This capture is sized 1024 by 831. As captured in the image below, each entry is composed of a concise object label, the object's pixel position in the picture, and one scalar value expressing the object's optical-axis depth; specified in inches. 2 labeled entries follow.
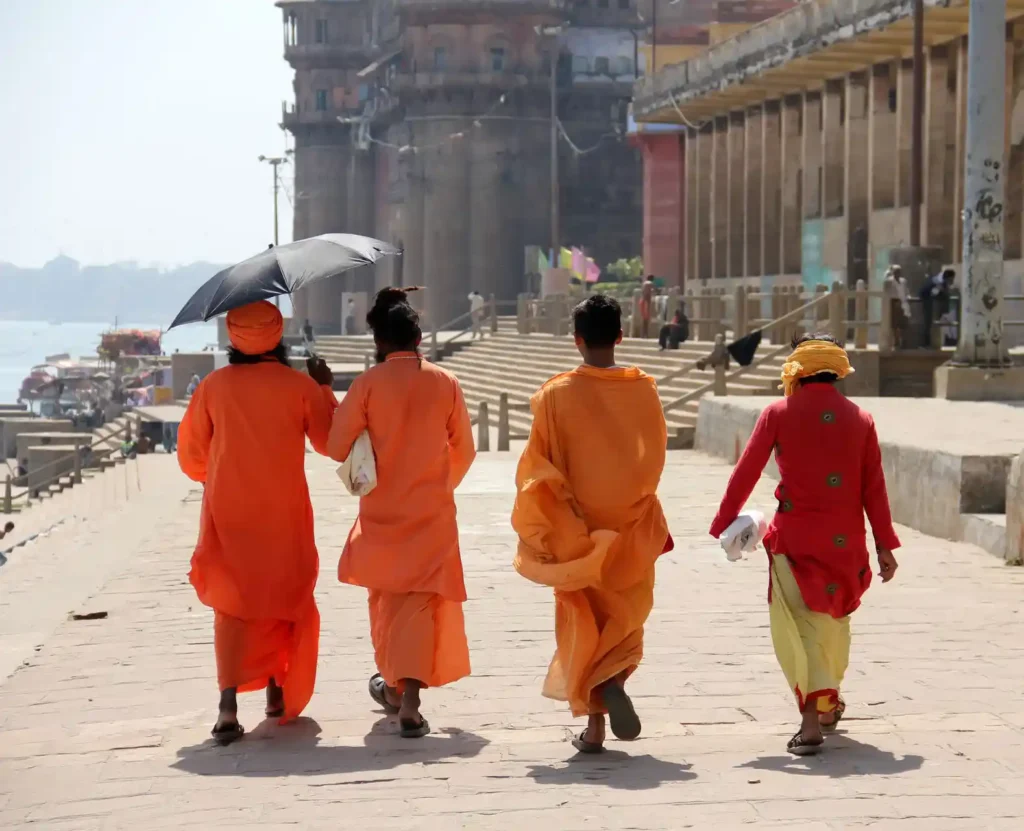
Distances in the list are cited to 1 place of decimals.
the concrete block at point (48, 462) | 1524.7
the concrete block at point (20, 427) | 2315.5
